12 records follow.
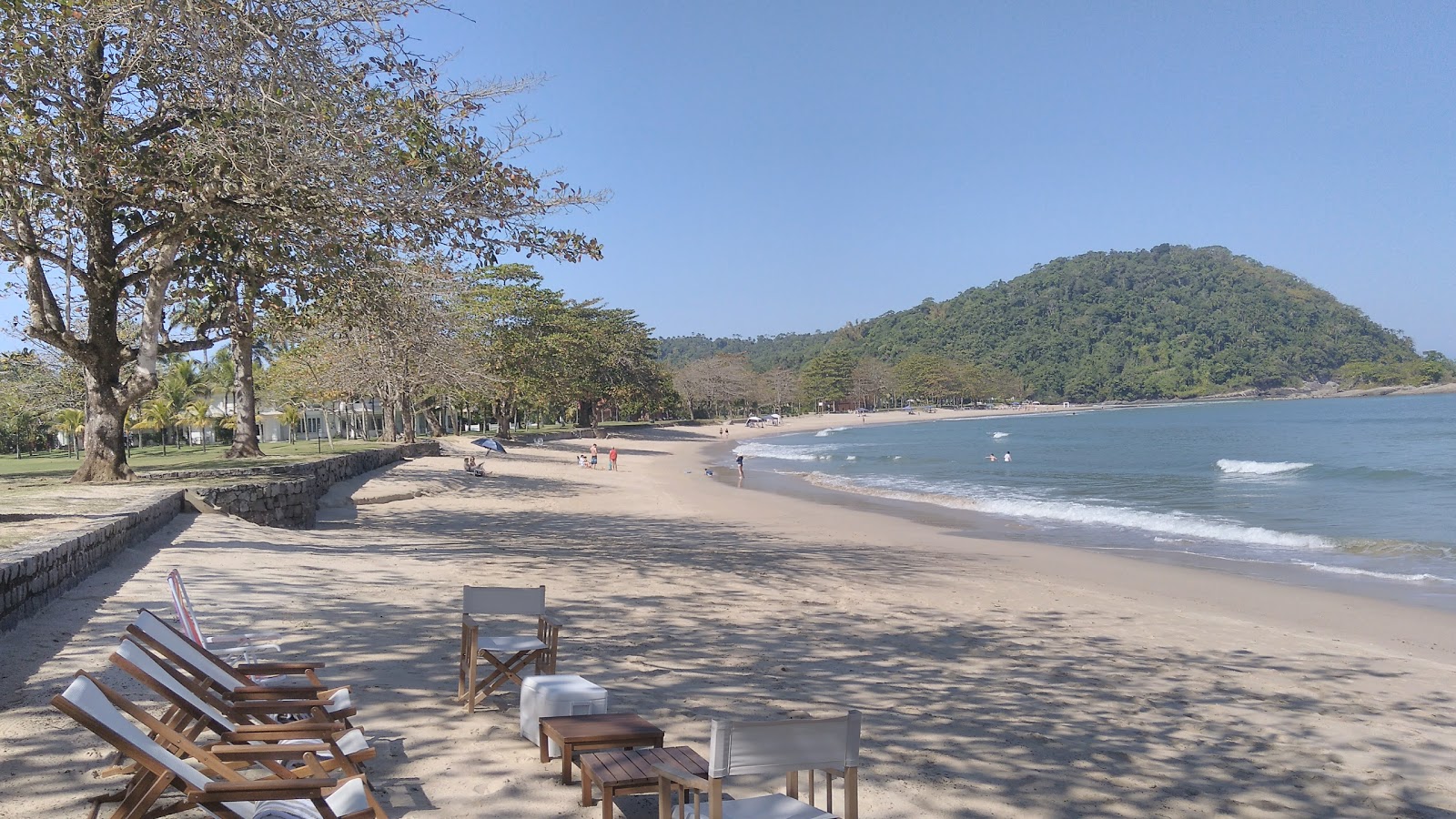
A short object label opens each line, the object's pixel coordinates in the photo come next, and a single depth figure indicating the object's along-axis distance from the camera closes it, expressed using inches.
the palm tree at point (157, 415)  1479.9
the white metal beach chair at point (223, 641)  186.7
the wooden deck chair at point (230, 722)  132.4
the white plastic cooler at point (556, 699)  171.3
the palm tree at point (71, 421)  1507.1
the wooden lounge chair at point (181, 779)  104.6
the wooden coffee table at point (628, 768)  137.1
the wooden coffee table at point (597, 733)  151.8
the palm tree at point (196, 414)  1565.0
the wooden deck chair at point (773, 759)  116.4
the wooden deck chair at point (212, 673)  149.6
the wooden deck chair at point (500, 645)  198.1
